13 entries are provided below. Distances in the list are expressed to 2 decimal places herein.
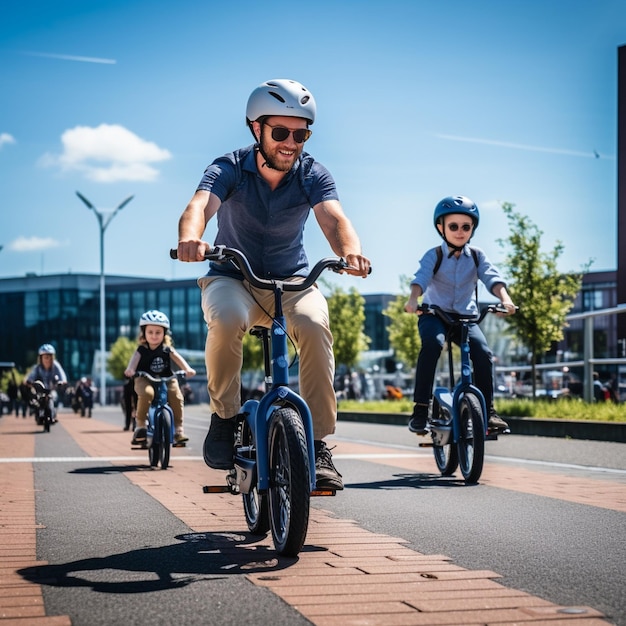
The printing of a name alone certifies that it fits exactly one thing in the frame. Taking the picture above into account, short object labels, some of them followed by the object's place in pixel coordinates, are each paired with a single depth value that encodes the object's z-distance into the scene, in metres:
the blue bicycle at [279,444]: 4.12
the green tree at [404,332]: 48.22
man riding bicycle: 4.81
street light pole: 63.31
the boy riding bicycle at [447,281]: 8.48
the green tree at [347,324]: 58.91
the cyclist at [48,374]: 20.14
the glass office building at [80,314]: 102.38
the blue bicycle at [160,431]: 10.01
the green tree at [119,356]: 93.75
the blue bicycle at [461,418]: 7.83
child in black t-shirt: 10.74
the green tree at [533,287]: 23.59
